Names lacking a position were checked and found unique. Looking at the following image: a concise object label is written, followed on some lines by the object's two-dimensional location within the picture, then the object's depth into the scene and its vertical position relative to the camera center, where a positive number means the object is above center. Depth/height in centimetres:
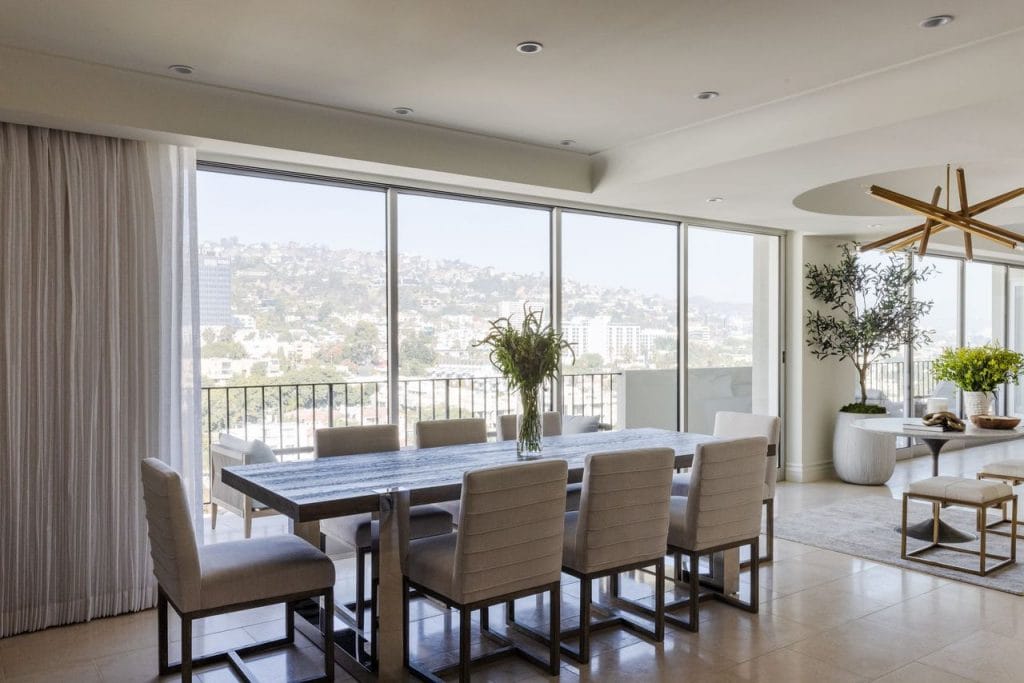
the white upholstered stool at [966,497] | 477 -96
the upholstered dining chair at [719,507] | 379 -80
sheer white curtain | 393 -7
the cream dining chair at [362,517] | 400 -90
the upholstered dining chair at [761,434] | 471 -58
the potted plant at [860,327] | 760 +13
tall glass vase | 412 -44
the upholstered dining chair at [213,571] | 294 -87
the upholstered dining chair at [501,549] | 303 -81
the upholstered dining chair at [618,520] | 342 -78
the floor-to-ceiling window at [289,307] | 493 +24
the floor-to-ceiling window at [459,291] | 564 +38
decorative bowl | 554 -58
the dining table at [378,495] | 312 -60
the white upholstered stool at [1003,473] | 573 -97
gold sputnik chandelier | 490 +76
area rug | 476 -137
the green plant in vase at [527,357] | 402 -8
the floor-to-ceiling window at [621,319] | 651 +19
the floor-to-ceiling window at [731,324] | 731 +15
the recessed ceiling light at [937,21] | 317 +127
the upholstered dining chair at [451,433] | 470 -54
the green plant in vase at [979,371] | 595 -24
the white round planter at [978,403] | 591 -47
